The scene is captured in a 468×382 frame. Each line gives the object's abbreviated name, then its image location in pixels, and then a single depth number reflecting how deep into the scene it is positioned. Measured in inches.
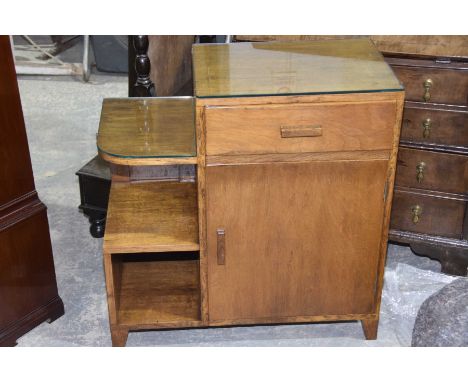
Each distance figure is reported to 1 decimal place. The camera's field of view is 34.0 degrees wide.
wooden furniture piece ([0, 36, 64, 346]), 89.9
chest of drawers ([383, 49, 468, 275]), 99.5
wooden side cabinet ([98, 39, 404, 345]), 82.5
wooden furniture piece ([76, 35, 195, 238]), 106.5
